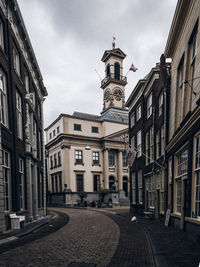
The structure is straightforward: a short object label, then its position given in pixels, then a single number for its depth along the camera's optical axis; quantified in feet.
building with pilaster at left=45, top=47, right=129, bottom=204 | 123.54
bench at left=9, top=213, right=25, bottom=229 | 36.29
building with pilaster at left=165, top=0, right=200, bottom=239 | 28.71
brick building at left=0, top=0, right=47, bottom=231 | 38.01
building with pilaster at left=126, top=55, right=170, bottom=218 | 47.78
